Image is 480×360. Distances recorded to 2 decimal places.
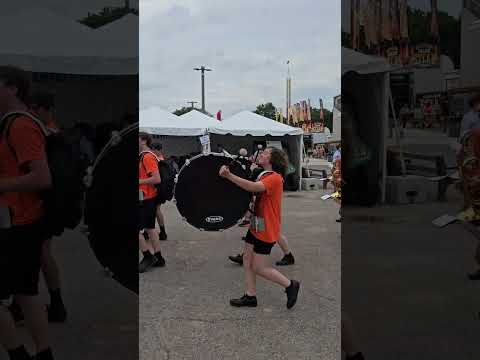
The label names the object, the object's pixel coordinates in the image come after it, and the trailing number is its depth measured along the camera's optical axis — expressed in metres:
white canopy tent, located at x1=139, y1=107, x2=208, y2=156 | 14.00
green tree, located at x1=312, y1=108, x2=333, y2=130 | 61.22
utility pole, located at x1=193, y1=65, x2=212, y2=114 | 38.25
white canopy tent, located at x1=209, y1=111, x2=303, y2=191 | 14.15
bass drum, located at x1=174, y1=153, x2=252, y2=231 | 4.73
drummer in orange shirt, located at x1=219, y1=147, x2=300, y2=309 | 4.47
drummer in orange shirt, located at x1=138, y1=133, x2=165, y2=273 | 5.82
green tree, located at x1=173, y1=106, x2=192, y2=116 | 67.83
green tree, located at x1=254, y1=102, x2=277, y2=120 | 78.14
